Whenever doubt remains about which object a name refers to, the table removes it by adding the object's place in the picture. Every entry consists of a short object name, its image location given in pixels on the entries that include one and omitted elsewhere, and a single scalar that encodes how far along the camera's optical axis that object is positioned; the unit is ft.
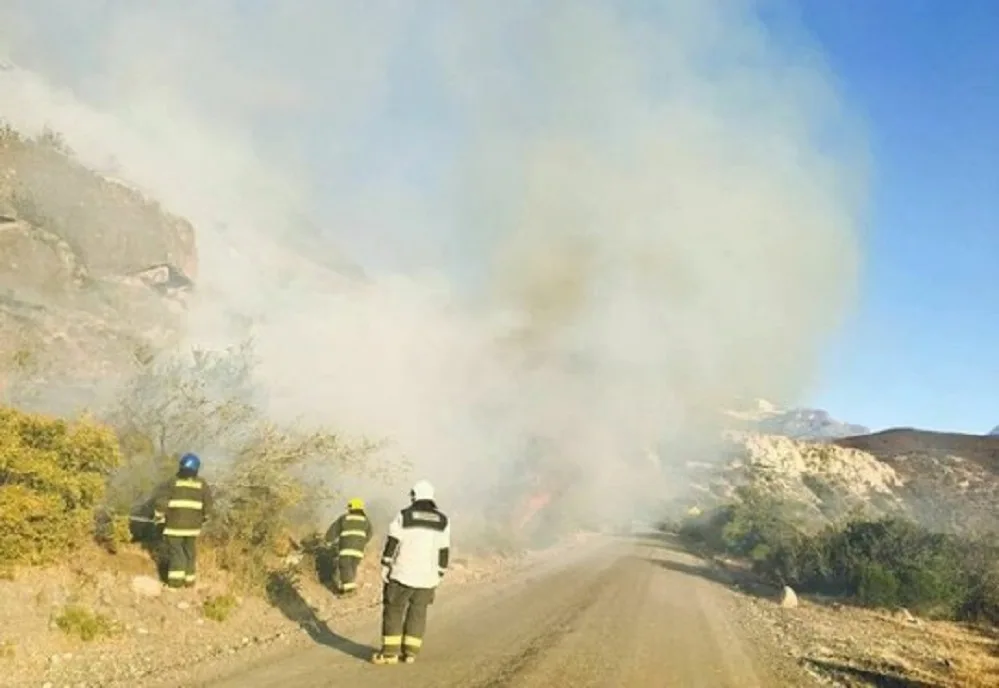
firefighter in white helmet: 24.62
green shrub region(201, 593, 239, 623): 28.19
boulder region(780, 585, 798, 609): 58.36
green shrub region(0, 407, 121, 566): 25.11
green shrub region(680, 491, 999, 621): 60.08
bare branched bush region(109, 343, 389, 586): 33.17
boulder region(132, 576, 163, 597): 27.71
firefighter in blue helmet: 29.01
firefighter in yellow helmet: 36.94
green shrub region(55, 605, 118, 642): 23.16
